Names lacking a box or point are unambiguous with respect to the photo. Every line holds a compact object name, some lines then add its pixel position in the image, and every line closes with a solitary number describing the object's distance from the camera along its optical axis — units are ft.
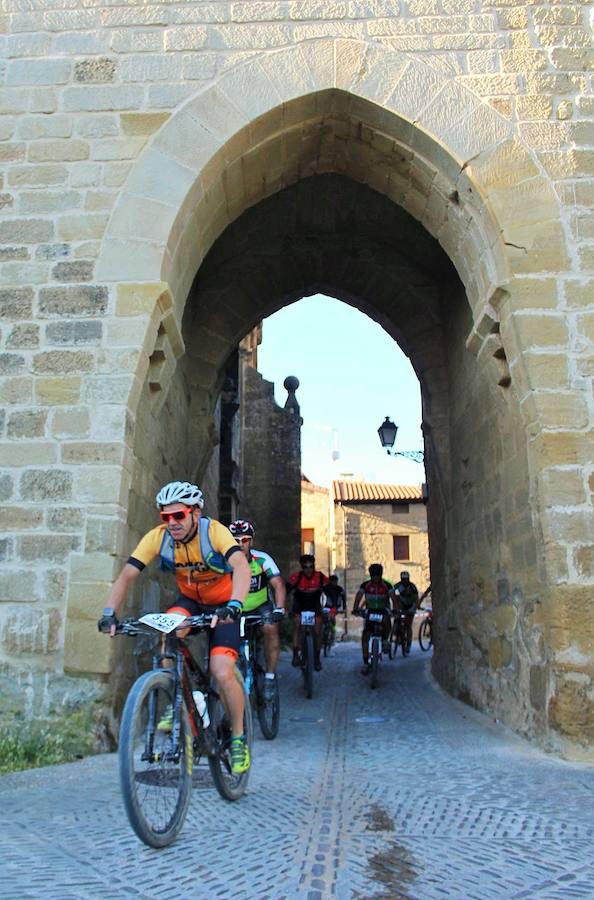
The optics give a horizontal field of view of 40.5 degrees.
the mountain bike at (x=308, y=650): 25.57
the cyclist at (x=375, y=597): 30.73
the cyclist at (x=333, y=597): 36.45
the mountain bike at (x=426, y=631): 53.83
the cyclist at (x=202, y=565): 11.51
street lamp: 39.60
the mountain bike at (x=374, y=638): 28.66
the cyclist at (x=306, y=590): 27.22
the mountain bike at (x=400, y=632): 45.87
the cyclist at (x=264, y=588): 19.02
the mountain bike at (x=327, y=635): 48.29
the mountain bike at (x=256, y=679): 18.30
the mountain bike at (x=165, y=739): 9.04
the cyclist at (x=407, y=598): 47.93
